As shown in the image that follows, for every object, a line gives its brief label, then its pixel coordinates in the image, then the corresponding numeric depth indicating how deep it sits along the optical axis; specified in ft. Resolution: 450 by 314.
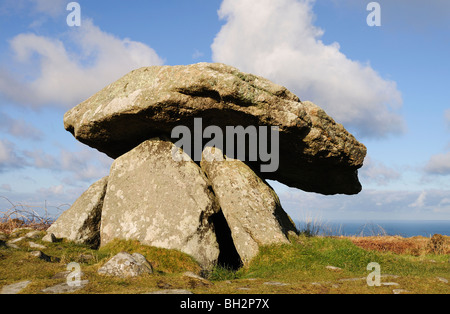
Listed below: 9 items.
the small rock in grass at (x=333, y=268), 32.35
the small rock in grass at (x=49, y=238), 39.29
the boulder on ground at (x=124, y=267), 24.96
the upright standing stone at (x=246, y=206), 37.11
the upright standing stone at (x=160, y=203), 36.35
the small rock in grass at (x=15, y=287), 21.75
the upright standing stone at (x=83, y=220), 41.57
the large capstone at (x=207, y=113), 36.24
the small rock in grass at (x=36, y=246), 36.73
